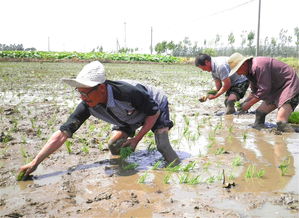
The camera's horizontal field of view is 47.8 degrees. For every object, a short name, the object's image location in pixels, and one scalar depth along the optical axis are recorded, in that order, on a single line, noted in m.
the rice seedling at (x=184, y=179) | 2.96
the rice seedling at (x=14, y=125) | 4.84
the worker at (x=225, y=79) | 5.72
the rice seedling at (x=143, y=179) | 3.03
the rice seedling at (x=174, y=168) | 3.25
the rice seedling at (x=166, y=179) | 2.98
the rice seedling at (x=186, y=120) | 5.36
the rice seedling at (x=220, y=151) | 3.93
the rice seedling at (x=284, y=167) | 3.19
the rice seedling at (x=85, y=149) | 3.99
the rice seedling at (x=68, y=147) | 3.93
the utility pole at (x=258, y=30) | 20.80
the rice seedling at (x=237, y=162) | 3.50
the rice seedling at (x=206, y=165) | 3.38
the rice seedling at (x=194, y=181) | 2.92
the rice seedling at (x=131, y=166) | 3.36
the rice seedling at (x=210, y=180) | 3.00
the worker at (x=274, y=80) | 4.75
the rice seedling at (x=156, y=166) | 3.33
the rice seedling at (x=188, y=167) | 3.25
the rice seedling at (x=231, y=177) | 3.04
